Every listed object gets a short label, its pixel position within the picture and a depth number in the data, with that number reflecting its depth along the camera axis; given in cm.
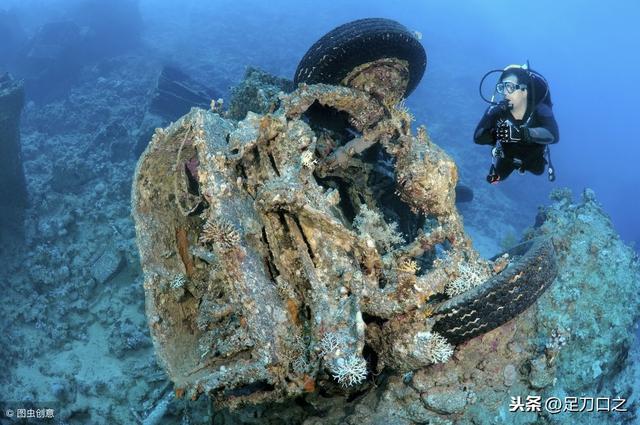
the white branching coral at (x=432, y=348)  316
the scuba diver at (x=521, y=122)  531
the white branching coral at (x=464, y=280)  333
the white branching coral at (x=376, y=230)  344
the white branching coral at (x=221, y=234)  302
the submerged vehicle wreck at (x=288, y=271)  298
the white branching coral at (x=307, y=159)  339
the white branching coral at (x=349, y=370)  269
